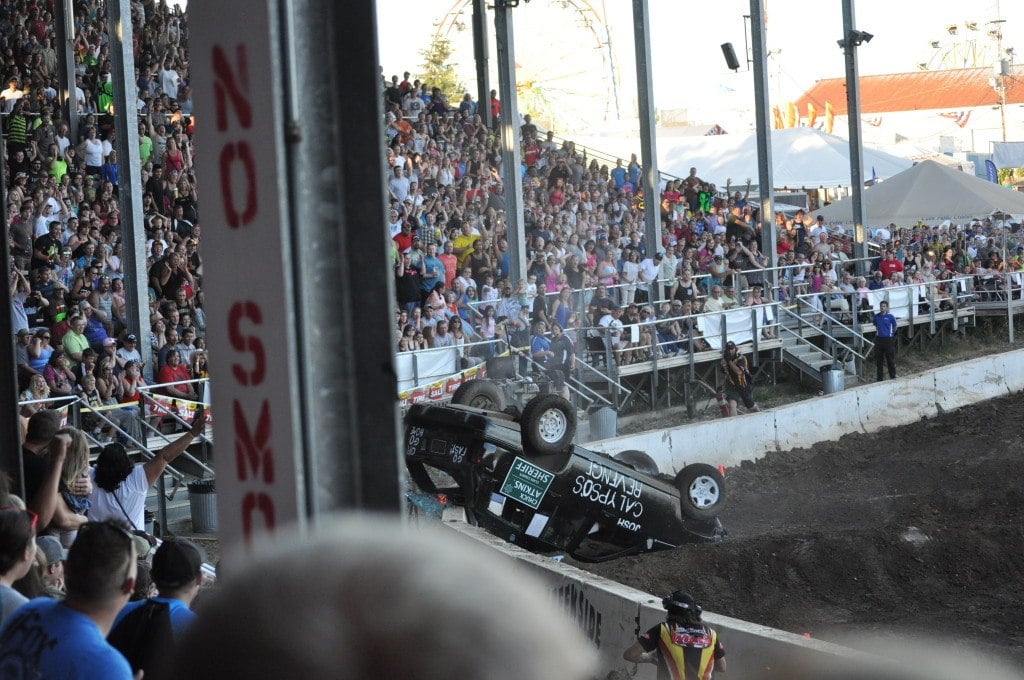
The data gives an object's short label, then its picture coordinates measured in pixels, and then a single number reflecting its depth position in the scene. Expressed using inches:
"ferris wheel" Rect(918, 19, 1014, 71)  4687.5
